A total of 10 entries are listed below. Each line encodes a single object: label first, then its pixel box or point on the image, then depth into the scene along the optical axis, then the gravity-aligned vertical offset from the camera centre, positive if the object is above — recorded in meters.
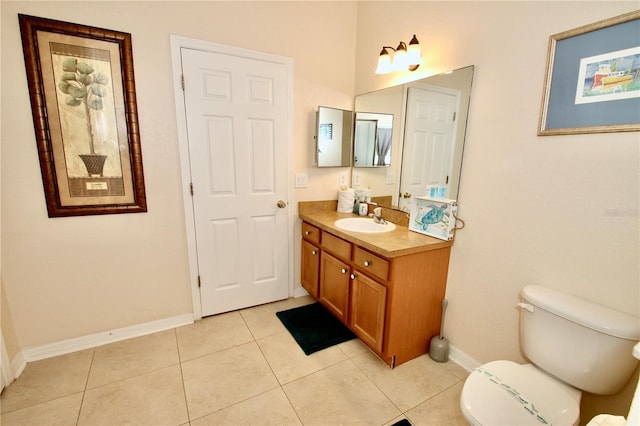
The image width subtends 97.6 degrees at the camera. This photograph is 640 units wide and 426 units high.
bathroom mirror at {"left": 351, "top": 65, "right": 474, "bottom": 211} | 1.74 +0.21
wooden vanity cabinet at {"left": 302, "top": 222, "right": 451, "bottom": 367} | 1.66 -0.84
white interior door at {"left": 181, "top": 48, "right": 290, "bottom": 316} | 2.04 -0.09
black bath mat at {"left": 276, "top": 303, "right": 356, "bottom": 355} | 2.04 -1.29
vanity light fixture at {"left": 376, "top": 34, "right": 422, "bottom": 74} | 1.84 +0.71
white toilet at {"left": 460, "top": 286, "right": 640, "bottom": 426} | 1.07 -0.83
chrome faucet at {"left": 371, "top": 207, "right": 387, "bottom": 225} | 2.19 -0.42
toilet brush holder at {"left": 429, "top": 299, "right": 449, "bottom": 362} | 1.86 -1.21
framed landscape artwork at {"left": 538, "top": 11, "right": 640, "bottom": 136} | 1.09 +0.37
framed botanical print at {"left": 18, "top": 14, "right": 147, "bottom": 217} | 1.60 +0.25
